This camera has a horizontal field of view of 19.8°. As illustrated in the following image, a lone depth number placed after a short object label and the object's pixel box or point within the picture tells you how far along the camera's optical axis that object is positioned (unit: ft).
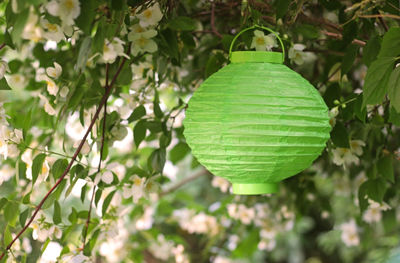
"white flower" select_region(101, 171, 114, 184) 5.49
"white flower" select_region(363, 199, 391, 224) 7.36
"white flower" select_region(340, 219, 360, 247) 9.49
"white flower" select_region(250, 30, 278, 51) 5.43
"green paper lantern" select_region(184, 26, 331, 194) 4.87
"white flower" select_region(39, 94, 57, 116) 5.61
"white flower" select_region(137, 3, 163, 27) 5.17
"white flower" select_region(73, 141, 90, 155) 5.44
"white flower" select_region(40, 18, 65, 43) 5.19
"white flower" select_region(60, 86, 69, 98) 5.56
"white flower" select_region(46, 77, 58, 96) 5.57
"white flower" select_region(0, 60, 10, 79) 5.07
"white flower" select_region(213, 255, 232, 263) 10.14
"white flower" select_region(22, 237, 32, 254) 6.77
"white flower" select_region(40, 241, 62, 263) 5.69
